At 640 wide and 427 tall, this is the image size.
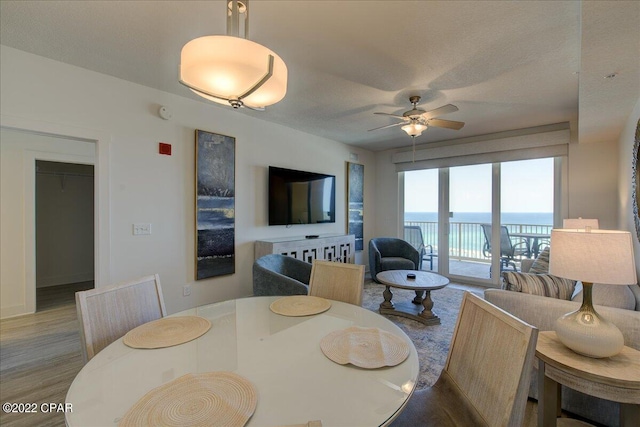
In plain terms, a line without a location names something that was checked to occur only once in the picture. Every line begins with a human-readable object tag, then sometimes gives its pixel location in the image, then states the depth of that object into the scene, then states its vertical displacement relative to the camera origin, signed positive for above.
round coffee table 3.04 -0.85
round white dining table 0.78 -0.57
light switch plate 2.75 -0.19
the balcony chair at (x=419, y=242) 5.42 -0.61
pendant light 1.10 +0.59
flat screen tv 3.96 +0.22
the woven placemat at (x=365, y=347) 1.04 -0.56
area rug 2.23 -1.23
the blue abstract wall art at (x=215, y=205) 3.19 +0.07
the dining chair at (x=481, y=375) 0.86 -0.58
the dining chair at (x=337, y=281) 1.86 -0.49
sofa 1.53 -0.58
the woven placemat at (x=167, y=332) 1.17 -0.56
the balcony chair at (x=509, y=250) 4.52 -0.61
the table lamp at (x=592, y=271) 1.26 -0.27
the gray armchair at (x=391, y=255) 4.38 -0.76
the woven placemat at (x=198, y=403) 0.74 -0.56
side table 1.14 -0.71
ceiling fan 2.94 +0.96
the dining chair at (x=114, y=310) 1.27 -0.52
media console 3.63 -0.52
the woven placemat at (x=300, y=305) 1.55 -0.56
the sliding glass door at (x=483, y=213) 4.31 -0.01
